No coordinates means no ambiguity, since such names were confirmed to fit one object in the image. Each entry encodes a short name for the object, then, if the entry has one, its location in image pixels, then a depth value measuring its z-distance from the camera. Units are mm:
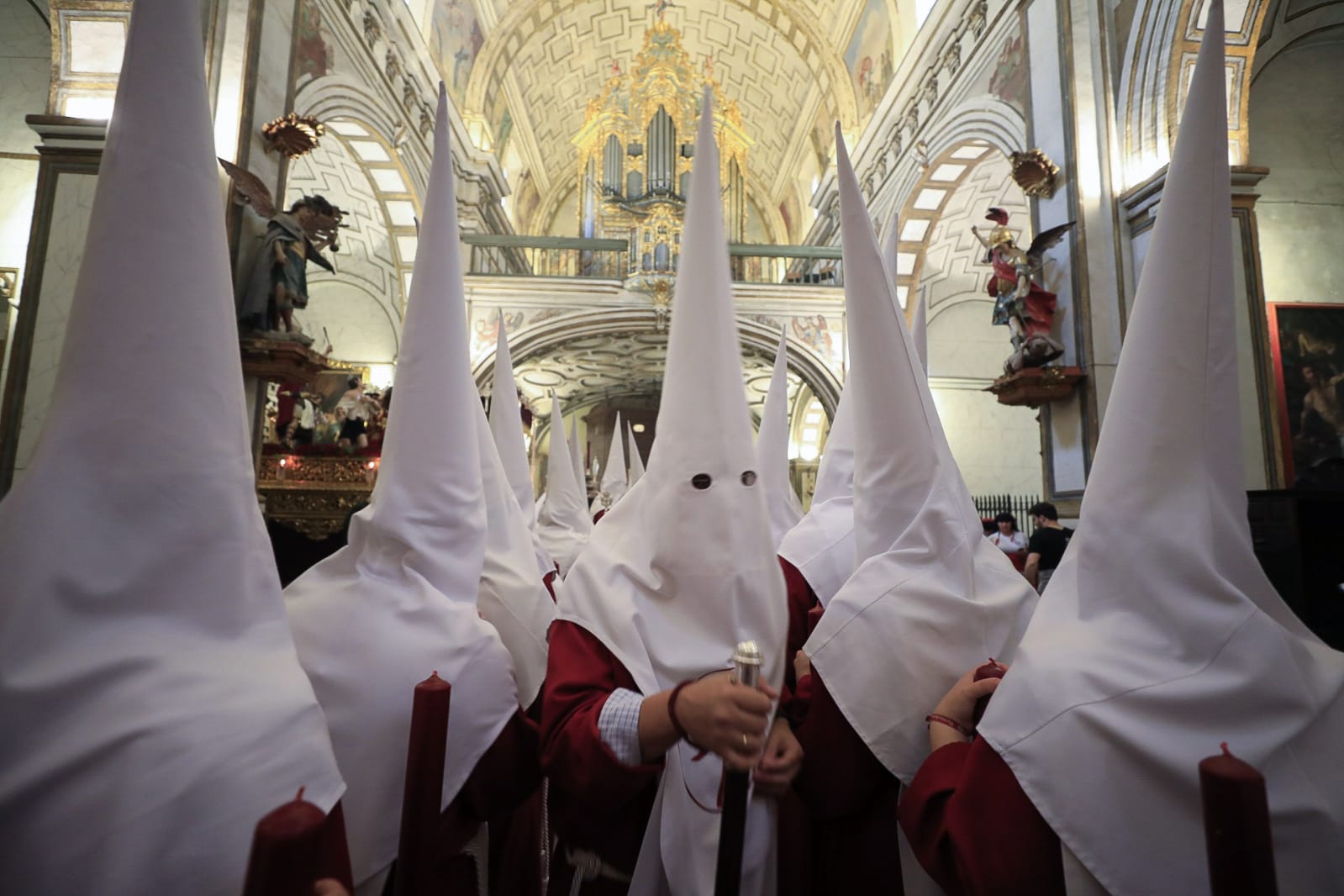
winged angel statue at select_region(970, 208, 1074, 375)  6285
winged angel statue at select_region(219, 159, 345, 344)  5516
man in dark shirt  4987
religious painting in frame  6238
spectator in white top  6594
